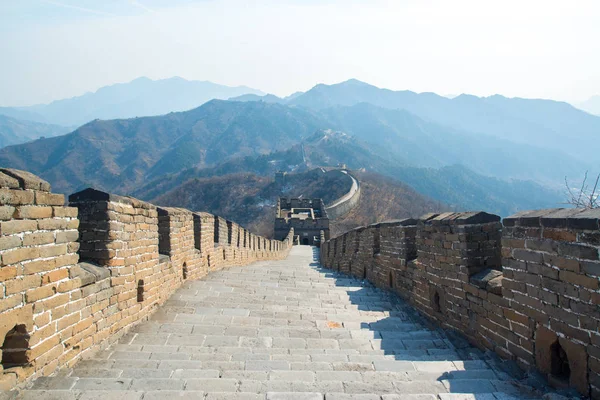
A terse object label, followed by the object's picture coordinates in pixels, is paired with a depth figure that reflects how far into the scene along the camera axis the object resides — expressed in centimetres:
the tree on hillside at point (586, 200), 851
